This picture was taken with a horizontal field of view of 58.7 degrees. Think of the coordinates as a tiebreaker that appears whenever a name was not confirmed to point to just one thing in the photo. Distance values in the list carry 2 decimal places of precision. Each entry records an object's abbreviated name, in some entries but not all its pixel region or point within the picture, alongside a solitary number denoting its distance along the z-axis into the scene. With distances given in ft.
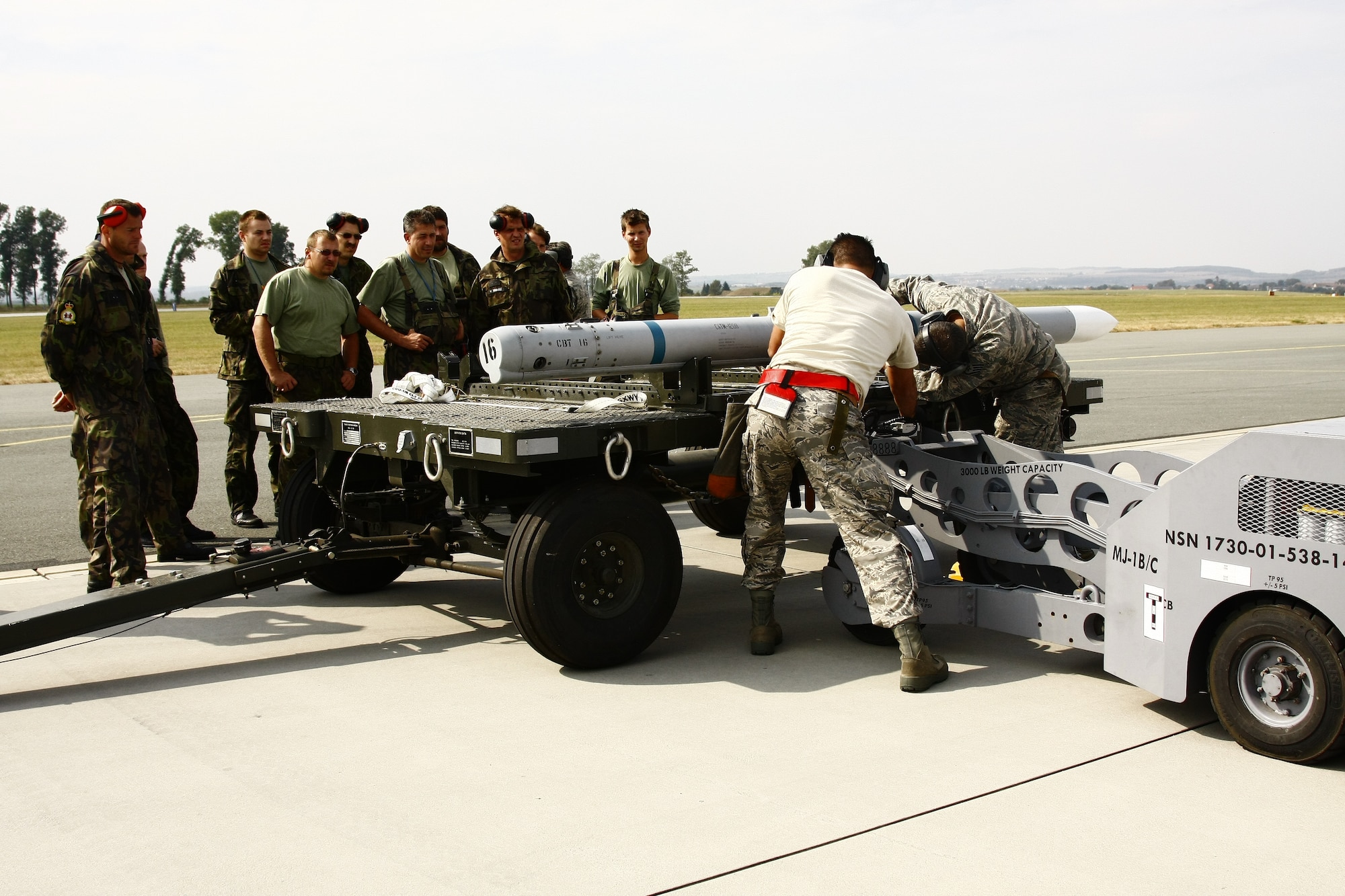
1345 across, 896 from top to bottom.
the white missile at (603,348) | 19.54
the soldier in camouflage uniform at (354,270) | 28.73
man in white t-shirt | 16.28
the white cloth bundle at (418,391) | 20.65
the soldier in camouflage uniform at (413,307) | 26.84
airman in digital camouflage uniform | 19.63
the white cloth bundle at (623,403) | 18.45
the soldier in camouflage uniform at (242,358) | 27.40
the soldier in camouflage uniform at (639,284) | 29.96
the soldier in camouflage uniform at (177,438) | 25.95
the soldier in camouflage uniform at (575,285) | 30.66
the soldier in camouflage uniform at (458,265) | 29.12
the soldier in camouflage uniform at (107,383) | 19.92
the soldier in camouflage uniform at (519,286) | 27.22
